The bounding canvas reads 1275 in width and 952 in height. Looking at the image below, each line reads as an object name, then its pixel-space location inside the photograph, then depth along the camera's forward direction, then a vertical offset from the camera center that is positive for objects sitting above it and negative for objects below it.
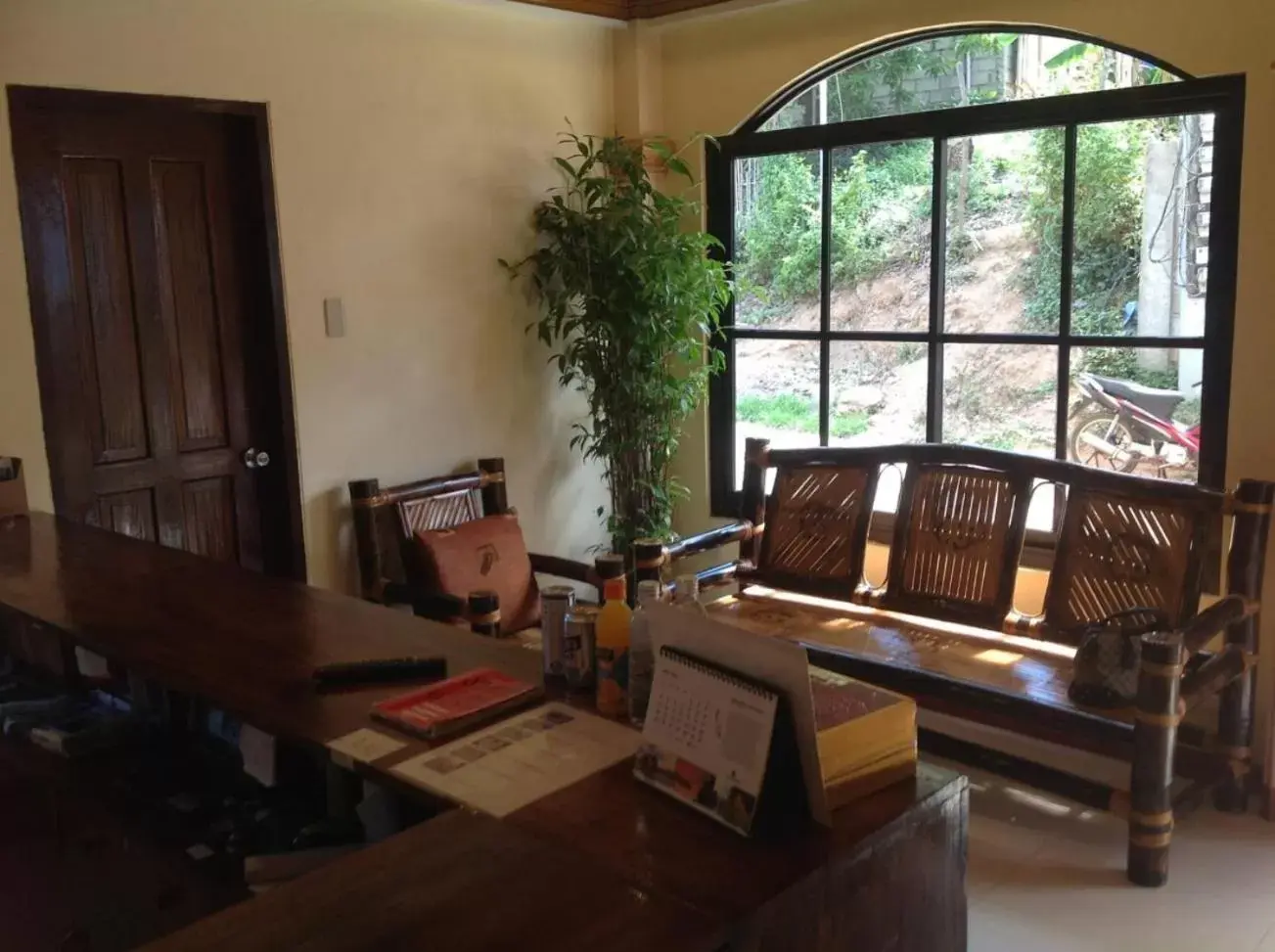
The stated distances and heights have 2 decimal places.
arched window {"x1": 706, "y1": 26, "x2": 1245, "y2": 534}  3.48 +0.12
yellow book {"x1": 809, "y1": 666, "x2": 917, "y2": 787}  1.55 -0.59
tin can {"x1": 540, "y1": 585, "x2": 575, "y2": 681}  2.02 -0.56
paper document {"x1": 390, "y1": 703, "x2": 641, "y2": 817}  1.61 -0.67
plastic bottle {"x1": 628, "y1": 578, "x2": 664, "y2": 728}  1.83 -0.57
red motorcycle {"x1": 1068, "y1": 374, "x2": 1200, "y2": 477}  3.57 -0.46
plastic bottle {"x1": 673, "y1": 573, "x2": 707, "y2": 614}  1.90 -0.49
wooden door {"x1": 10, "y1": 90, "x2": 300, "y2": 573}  3.30 -0.02
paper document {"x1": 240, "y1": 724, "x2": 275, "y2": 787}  2.15 -0.82
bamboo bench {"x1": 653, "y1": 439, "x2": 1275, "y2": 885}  2.89 -0.91
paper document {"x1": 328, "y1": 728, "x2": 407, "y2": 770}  1.71 -0.65
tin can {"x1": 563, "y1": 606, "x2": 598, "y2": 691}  1.99 -0.59
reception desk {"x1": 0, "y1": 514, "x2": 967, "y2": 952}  1.30 -0.69
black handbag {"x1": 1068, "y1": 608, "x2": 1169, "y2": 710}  2.91 -0.96
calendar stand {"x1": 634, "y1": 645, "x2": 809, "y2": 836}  1.48 -0.59
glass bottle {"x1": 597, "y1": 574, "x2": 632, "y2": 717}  1.89 -0.57
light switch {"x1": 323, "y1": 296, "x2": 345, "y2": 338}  3.87 -0.03
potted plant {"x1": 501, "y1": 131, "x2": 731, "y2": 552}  4.20 -0.02
